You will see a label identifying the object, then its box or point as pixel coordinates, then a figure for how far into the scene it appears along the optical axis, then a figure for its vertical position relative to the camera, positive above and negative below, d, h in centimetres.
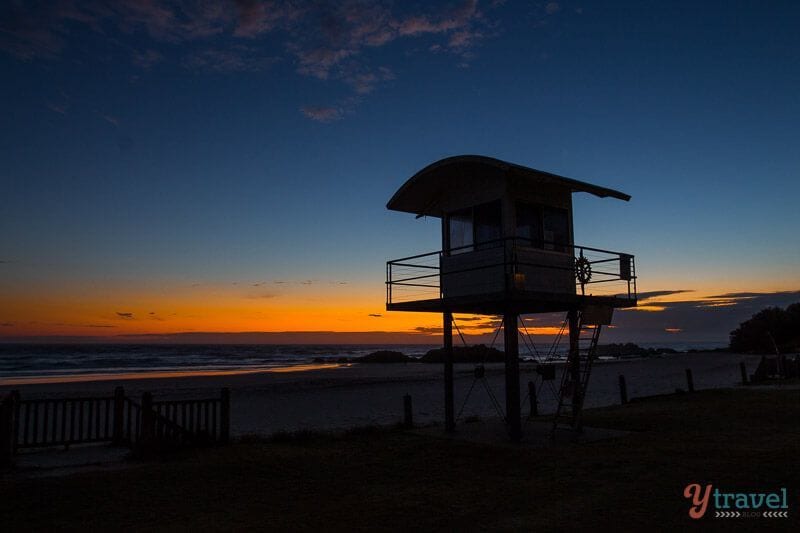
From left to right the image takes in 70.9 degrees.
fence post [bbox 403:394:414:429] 1930 -292
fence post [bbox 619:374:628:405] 2660 -315
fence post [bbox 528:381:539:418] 2275 -294
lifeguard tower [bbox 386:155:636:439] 1609 +204
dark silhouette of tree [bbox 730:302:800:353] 8706 -125
